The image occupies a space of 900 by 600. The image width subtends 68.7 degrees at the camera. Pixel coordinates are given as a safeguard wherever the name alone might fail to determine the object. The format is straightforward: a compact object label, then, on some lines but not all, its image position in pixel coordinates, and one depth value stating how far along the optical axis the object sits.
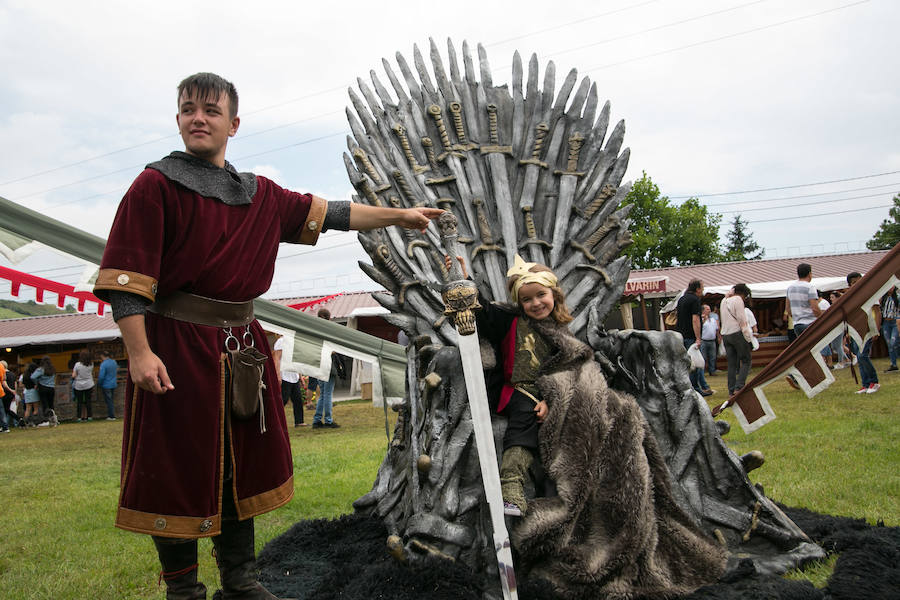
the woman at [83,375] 11.87
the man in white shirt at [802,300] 7.16
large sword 2.10
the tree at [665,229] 30.77
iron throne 2.52
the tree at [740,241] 53.12
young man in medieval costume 1.84
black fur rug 2.16
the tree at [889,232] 37.26
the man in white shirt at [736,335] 7.44
